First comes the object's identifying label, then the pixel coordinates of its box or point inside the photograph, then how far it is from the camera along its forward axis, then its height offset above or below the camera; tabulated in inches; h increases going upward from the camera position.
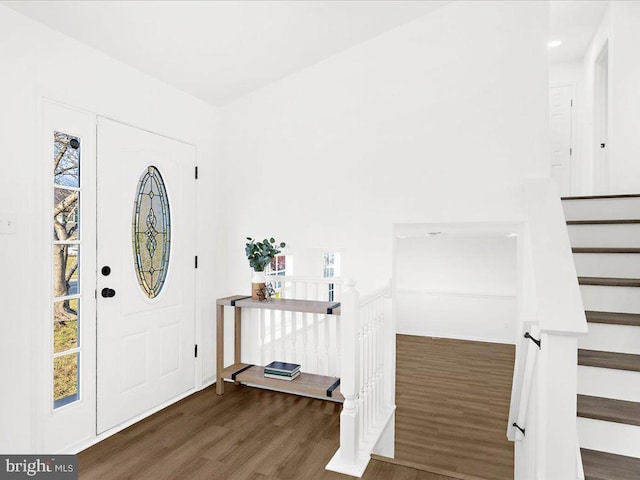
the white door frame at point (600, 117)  163.5 +52.2
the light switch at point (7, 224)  83.0 +3.1
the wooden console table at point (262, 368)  119.6 -44.2
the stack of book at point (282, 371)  125.9 -42.0
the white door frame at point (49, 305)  89.8 -15.8
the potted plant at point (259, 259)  132.7 -6.7
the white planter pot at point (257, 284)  134.4 -15.2
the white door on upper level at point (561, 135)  201.9 +53.2
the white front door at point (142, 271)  107.1 -9.7
